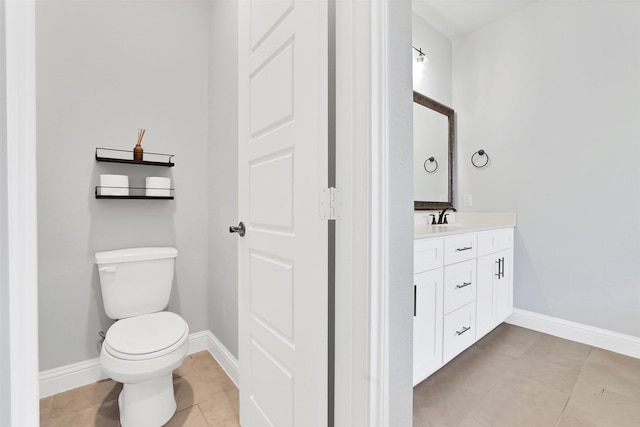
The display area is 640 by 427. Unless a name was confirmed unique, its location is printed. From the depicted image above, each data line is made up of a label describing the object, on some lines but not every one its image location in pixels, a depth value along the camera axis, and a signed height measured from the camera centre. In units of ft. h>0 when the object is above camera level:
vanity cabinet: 4.68 -1.63
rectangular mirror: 8.03 +1.66
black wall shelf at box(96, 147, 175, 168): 5.48 +1.06
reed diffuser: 5.64 +1.15
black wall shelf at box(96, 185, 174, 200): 5.31 +0.27
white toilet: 3.92 -1.90
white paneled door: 2.84 -0.04
